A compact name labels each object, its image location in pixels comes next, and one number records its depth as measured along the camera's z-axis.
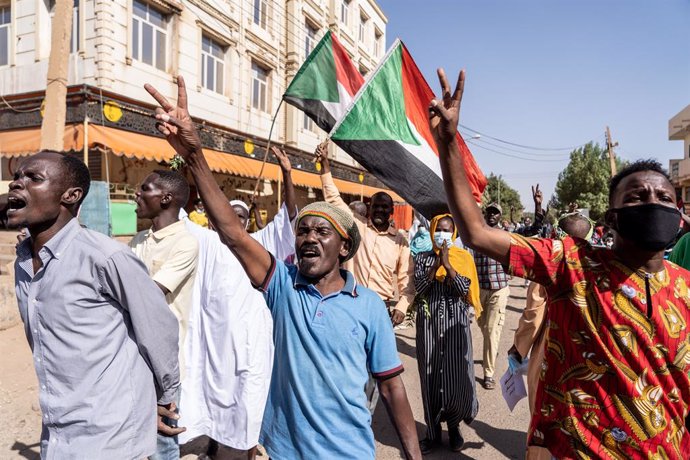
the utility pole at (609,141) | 26.44
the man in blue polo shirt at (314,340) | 1.77
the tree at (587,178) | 33.03
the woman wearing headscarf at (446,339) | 3.71
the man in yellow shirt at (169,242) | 2.74
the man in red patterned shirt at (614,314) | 1.57
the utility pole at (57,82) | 5.88
